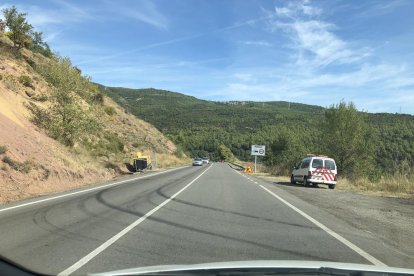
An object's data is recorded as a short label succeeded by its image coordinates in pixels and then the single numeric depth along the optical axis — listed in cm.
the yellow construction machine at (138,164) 4541
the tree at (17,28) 4619
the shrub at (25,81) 4128
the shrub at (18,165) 2195
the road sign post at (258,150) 7019
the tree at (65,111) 3478
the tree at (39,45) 5693
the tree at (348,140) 4400
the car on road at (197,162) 8381
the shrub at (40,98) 4012
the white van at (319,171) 2875
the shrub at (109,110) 7033
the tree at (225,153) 14788
